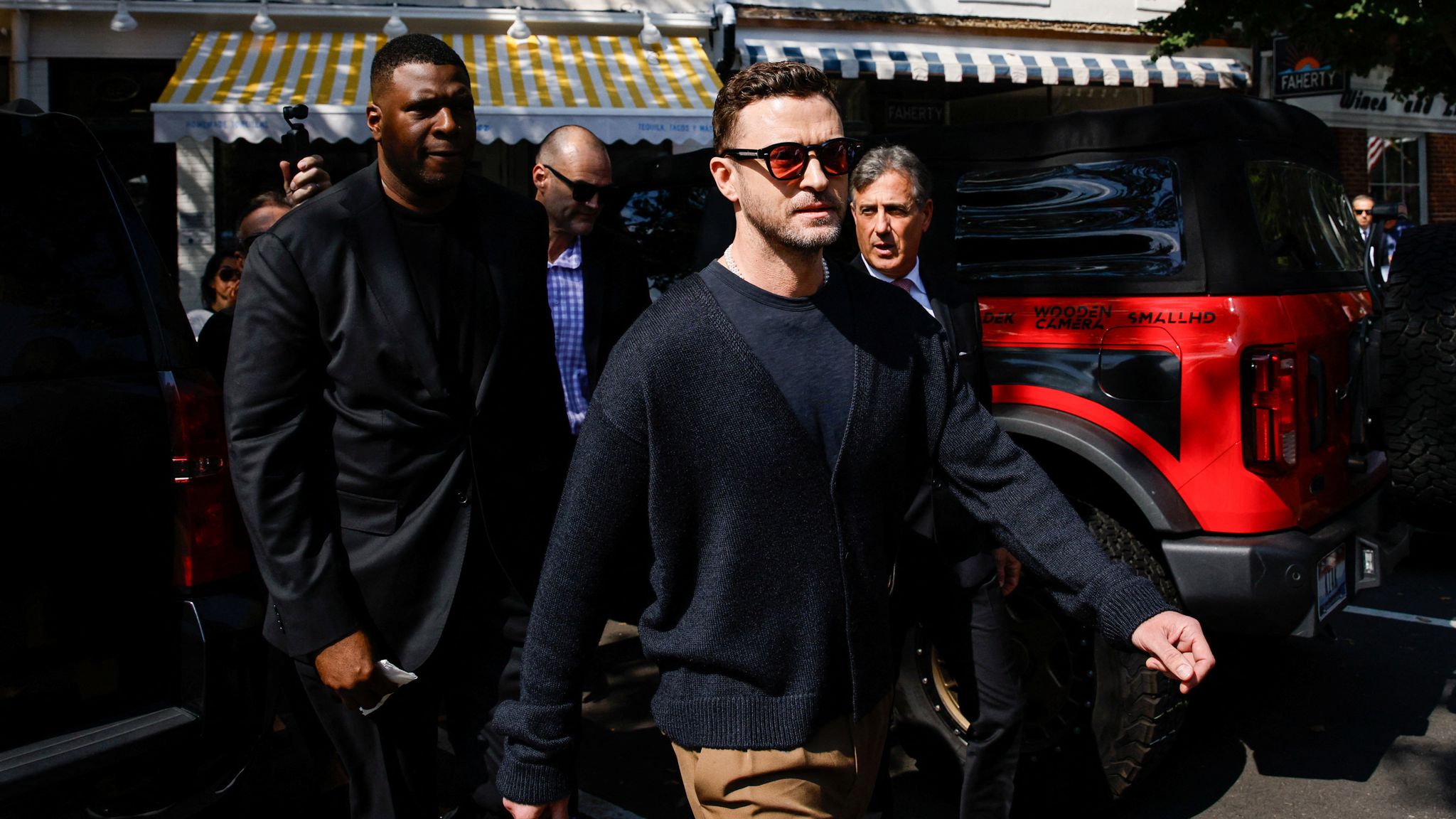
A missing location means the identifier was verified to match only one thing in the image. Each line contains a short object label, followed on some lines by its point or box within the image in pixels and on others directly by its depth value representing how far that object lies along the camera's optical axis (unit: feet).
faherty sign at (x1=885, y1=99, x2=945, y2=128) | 44.32
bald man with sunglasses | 11.98
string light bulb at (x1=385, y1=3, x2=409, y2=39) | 32.53
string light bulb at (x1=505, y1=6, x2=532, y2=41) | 33.53
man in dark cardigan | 6.39
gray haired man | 10.90
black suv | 8.31
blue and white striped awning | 38.88
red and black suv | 11.75
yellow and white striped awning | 27.07
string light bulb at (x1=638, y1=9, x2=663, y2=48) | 34.06
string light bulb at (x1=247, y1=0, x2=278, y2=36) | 31.96
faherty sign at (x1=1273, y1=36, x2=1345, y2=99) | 41.06
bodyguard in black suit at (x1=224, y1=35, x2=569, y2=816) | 8.21
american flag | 54.80
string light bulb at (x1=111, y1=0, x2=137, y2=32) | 31.81
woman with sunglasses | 15.06
